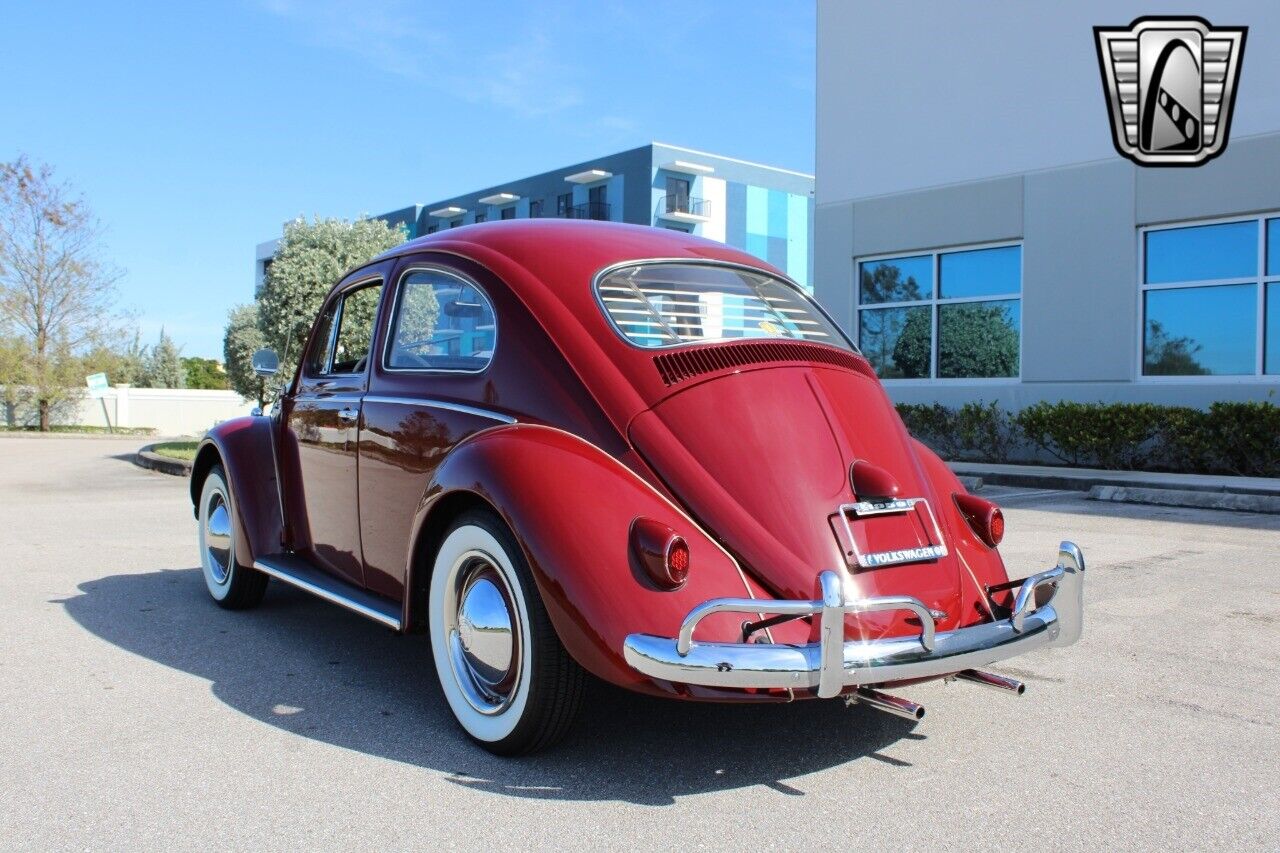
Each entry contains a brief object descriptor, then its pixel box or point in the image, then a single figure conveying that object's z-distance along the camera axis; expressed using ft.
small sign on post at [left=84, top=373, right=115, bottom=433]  111.34
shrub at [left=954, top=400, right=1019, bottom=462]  51.19
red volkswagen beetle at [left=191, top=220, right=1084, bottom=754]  10.00
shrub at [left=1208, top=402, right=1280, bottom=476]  41.29
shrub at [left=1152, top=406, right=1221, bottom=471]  43.04
